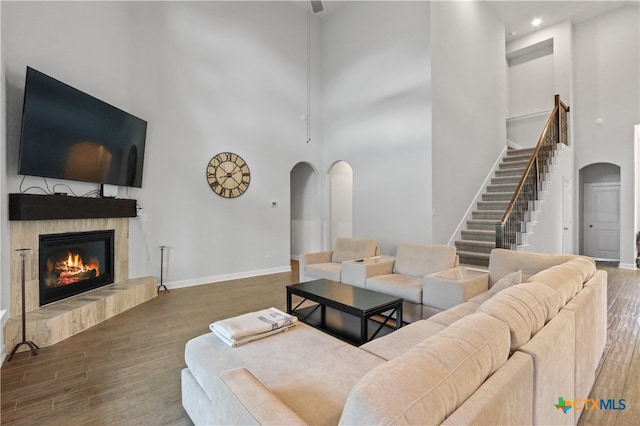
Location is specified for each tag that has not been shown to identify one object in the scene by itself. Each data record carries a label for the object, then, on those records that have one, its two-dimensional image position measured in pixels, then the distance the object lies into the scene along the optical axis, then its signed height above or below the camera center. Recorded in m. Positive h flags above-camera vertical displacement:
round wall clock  5.64 +0.71
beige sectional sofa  0.90 -0.64
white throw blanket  1.92 -0.73
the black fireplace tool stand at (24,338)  2.79 -1.11
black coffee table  2.78 -0.85
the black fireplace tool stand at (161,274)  4.96 -0.95
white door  7.82 -0.17
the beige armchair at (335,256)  4.72 -0.67
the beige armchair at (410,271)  3.45 -0.74
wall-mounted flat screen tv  3.17 +0.90
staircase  5.65 +0.05
